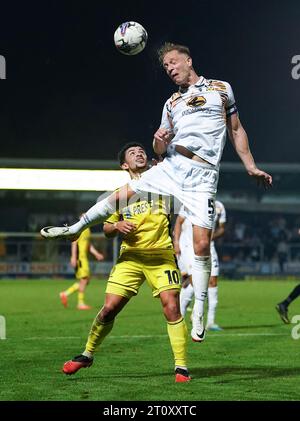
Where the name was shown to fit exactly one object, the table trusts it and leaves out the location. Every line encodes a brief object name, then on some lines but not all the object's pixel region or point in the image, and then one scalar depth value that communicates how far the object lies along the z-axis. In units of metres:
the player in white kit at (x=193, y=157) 7.47
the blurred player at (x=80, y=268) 18.45
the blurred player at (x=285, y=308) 14.31
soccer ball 8.47
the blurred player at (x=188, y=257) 13.28
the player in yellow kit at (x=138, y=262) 7.65
